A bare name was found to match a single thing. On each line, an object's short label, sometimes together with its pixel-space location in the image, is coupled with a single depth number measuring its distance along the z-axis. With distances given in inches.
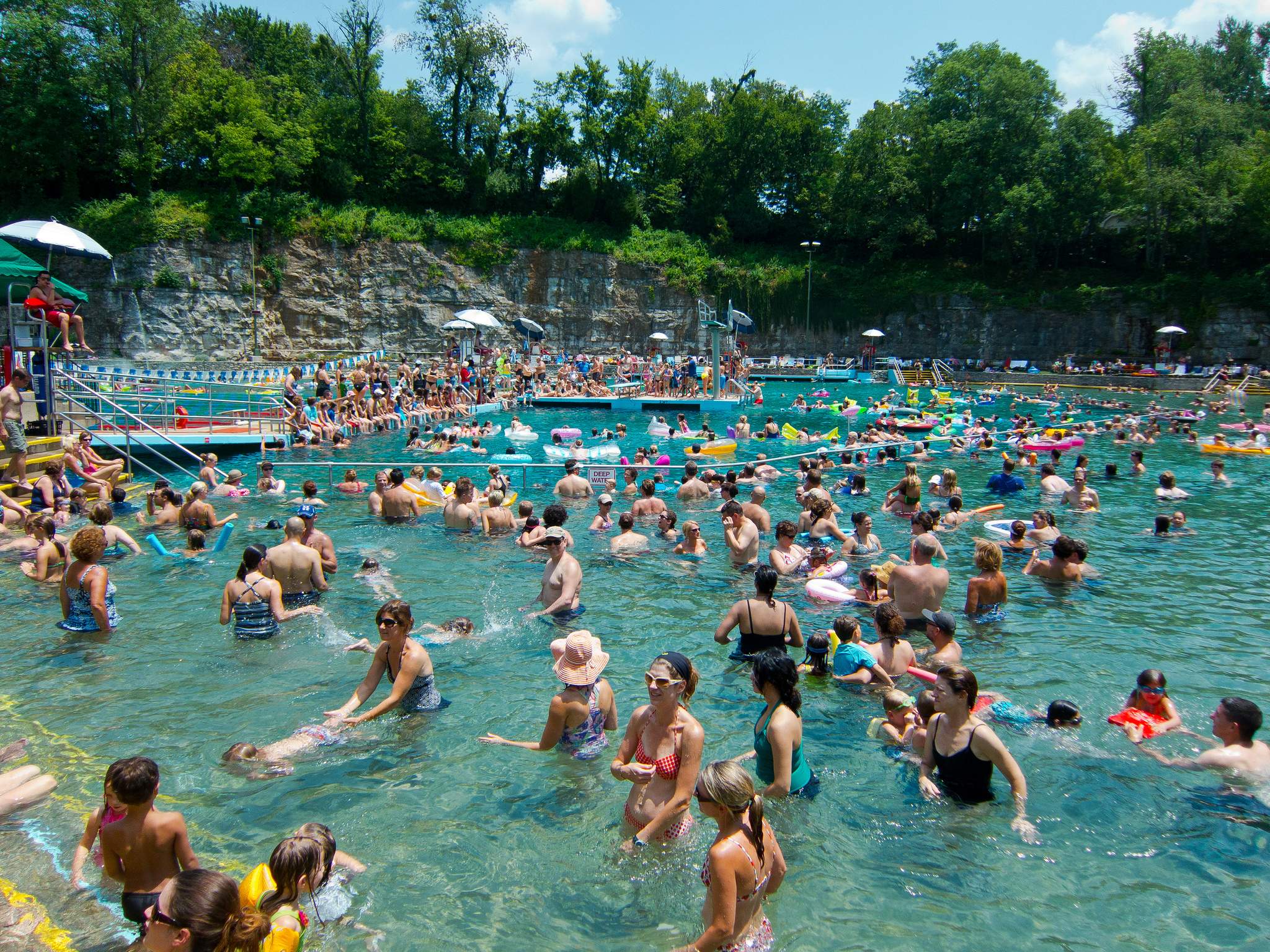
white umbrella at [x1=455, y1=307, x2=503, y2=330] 1272.1
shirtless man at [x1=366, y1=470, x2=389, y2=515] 564.7
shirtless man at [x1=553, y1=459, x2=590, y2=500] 609.6
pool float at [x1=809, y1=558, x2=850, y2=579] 407.2
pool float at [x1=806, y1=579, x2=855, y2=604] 384.2
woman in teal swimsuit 186.4
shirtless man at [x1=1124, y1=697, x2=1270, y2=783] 216.2
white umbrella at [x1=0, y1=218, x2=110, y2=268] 556.1
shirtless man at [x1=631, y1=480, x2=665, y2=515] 538.6
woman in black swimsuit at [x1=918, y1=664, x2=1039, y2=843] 196.9
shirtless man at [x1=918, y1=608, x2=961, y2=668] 255.4
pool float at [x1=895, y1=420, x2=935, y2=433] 1039.0
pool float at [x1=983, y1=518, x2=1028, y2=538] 521.7
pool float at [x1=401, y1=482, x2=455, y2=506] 574.6
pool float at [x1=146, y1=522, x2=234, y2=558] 456.4
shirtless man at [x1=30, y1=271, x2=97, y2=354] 578.9
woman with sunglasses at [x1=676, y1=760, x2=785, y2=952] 132.4
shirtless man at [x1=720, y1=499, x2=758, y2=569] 428.5
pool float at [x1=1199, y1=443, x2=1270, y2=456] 897.5
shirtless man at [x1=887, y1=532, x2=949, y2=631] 326.0
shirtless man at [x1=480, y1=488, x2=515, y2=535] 518.9
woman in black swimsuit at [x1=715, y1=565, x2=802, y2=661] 278.2
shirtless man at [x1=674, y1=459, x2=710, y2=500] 597.6
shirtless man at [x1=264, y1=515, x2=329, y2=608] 364.5
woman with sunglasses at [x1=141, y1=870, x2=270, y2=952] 118.3
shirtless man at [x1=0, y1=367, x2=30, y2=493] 516.1
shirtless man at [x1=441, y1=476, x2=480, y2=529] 521.0
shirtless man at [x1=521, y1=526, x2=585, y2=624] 343.6
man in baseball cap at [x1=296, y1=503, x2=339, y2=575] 406.3
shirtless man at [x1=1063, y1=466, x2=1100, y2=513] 601.6
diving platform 1296.8
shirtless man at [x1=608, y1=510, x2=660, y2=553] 469.1
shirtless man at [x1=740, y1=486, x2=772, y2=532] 481.7
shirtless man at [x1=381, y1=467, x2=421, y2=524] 545.6
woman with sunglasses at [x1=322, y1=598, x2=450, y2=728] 233.0
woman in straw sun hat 208.2
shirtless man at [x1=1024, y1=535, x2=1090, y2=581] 416.5
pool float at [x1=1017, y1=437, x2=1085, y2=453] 889.5
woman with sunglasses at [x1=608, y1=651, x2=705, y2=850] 175.2
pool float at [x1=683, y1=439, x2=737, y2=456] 872.3
